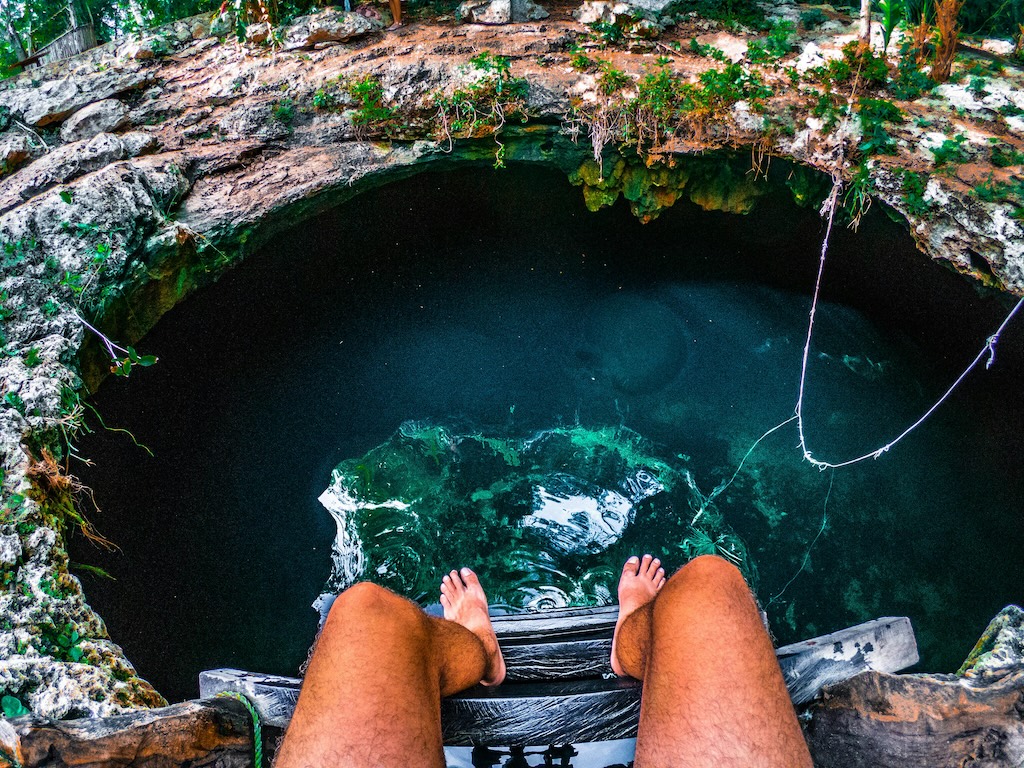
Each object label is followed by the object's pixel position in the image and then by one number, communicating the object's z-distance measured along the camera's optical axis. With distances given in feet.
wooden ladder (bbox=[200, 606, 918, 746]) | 5.50
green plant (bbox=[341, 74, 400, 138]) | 9.89
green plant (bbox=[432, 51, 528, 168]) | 9.78
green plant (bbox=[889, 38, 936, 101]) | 9.14
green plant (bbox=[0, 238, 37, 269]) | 7.52
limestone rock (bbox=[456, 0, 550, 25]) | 10.91
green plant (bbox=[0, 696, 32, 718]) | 4.98
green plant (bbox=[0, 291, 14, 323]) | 7.26
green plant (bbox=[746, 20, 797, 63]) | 9.87
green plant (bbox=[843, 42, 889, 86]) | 9.21
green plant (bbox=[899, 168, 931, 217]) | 8.32
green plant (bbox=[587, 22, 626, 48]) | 10.56
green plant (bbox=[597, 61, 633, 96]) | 9.74
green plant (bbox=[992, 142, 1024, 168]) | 8.10
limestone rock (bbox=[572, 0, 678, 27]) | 10.55
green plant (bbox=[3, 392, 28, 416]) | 6.75
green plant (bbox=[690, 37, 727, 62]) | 10.07
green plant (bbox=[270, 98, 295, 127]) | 9.93
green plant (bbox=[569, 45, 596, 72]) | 10.03
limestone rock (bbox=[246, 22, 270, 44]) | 10.62
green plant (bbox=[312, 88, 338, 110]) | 9.98
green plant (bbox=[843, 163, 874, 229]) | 8.70
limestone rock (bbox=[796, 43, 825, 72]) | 9.61
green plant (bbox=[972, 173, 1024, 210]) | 7.77
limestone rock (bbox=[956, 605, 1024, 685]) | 5.16
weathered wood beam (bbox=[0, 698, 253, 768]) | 4.55
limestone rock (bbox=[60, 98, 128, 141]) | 9.46
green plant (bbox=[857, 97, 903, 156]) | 8.67
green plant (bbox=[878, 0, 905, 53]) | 8.77
